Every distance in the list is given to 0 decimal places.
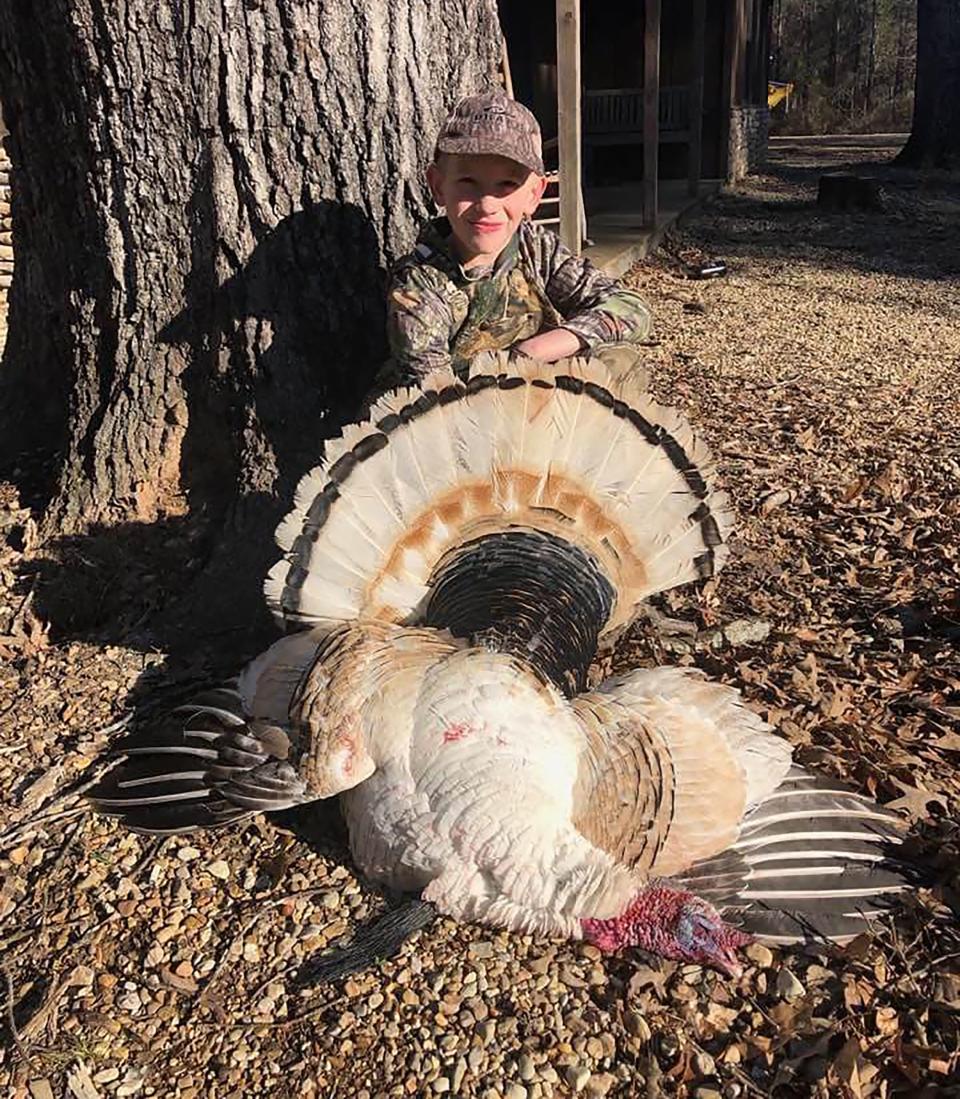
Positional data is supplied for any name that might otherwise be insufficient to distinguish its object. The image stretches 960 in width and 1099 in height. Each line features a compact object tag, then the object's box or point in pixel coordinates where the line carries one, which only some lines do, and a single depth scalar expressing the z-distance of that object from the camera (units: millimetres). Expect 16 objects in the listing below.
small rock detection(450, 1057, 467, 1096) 1686
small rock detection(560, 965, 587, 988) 1855
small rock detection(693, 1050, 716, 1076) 1716
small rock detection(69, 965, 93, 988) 1863
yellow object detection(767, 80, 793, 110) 25703
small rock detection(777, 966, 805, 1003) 1822
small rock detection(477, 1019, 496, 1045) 1765
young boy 2580
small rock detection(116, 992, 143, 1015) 1819
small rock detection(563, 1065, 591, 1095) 1688
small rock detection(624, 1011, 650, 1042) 1768
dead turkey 1853
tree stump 11438
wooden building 11898
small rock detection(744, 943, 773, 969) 1880
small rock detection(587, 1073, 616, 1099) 1683
